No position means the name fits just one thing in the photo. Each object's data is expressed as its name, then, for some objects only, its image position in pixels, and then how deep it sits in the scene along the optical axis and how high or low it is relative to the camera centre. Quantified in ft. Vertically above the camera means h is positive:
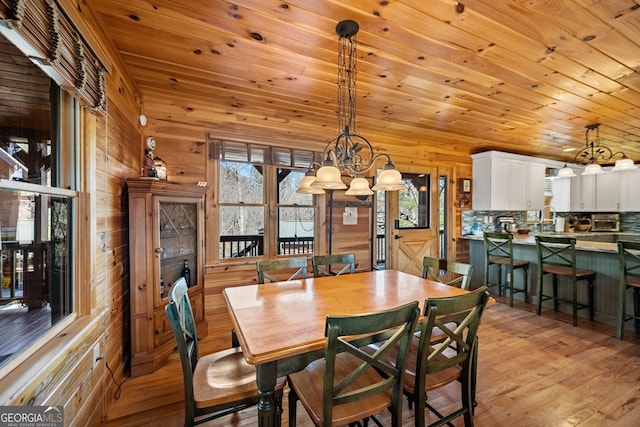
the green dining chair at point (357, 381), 3.59 -2.63
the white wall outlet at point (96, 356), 5.37 -2.95
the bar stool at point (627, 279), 9.05 -2.42
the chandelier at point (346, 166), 5.82 +1.18
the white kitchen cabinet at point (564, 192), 20.45 +1.46
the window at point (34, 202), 3.69 +0.17
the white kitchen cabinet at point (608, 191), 19.47 +1.53
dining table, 3.92 -1.97
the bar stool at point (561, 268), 10.59 -2.41
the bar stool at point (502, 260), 12.72 -2.42
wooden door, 14.73 -1.50
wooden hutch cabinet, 7.43 -1.39
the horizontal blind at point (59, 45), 3.21 +2.45
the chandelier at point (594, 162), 12.07 +2.21
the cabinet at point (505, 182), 16.34 +1.89
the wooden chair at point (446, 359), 4.27 -2.56
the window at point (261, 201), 11.10 +0.46
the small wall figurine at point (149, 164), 8.34 +1.55
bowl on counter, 20.47 -1.20
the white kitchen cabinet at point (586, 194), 20.31 +1.32
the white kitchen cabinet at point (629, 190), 18.95 +1.51
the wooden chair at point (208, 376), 4.23 -3.01
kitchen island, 10.62 -2.72
